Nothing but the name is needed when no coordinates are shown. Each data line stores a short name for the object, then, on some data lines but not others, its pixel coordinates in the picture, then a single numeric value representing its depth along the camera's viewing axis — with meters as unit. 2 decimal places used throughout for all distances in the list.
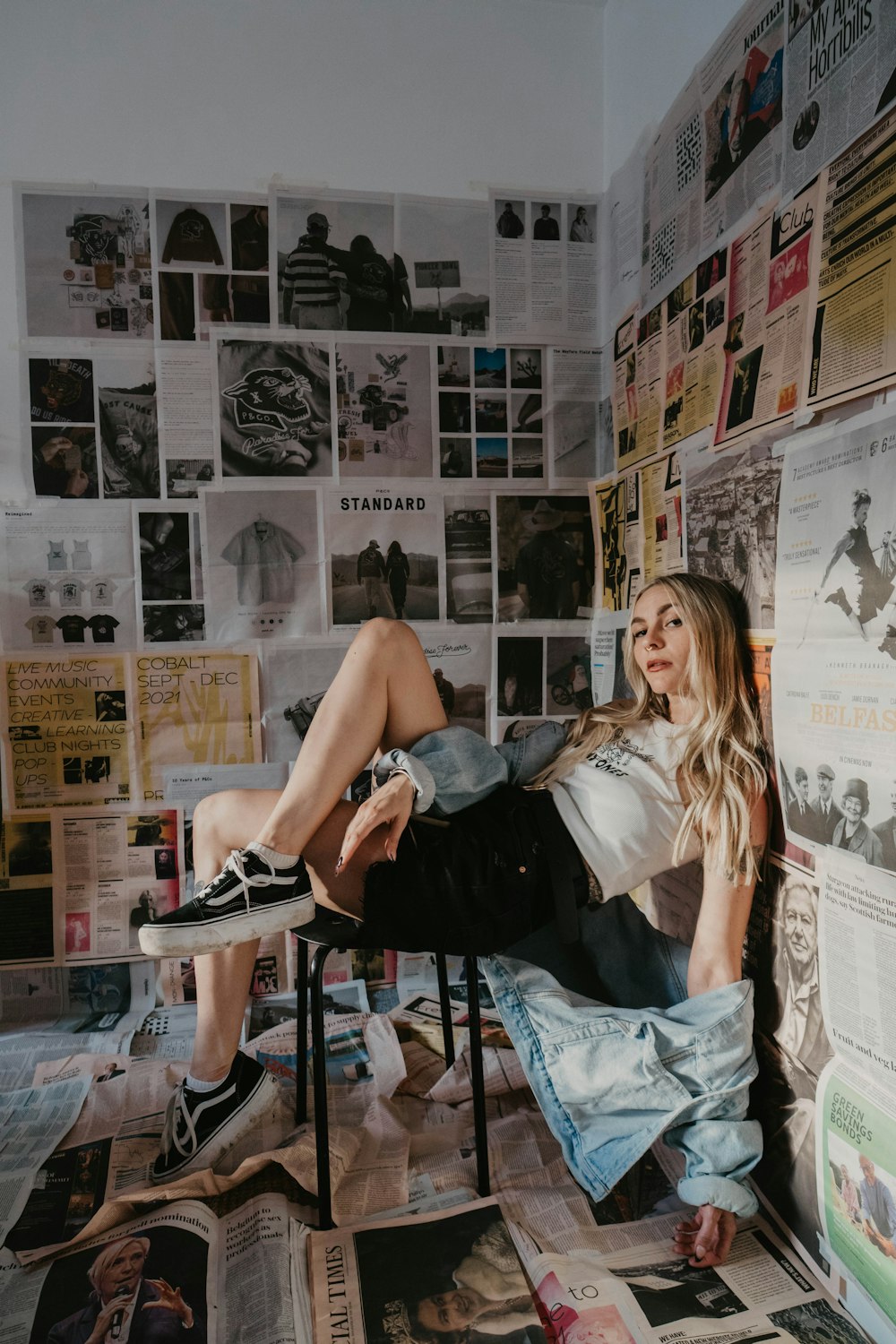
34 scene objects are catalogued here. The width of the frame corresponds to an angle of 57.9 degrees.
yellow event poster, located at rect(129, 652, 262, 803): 1.73
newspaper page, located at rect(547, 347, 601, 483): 1.81
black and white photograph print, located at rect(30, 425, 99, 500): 1.66
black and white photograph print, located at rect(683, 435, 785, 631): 1.14
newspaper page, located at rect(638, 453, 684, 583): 1.45
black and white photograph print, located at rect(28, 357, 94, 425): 1.65
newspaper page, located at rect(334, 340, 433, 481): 1.74
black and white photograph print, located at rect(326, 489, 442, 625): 1.76
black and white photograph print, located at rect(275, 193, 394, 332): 1.70
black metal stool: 1.09
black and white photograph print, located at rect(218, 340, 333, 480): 1.70
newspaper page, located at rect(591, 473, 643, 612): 1.64
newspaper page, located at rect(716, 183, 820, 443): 1.06
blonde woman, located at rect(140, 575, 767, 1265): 1.09
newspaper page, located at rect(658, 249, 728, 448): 1.28
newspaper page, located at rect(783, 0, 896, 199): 0.89
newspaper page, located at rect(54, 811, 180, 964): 1.72
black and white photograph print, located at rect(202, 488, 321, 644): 1.72
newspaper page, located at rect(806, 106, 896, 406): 0.89
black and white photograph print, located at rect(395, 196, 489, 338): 1.74
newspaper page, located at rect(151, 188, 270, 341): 1.67
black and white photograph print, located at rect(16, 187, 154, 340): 1.64
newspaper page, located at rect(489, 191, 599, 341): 1.77
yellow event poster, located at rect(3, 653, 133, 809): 1.69
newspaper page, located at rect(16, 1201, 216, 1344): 0.95
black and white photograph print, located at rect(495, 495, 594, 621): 1.82
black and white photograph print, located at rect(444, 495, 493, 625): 1.80
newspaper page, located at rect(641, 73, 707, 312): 1.35
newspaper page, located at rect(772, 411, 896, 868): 0.90
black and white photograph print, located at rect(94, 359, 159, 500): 1.67
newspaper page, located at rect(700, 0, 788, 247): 1.12
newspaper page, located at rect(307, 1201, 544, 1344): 0.95
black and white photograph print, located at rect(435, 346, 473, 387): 1.77
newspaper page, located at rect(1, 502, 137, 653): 1.67
